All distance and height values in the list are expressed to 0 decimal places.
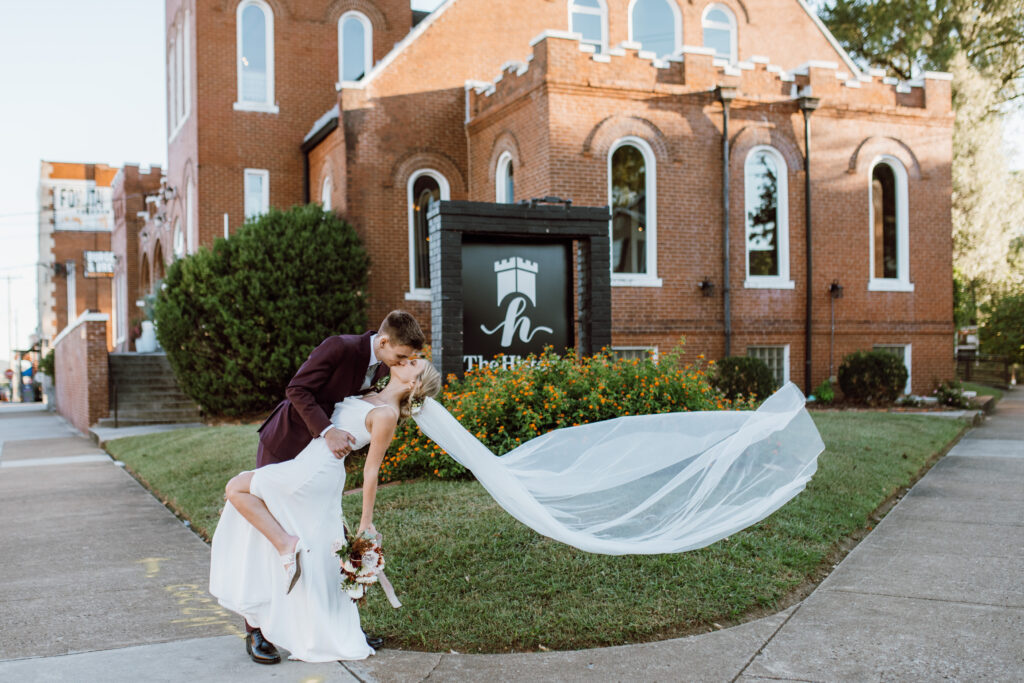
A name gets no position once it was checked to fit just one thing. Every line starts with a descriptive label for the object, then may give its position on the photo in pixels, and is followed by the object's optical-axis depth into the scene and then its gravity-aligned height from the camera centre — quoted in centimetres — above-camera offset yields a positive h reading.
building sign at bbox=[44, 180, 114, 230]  6469 +928
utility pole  6562 -258
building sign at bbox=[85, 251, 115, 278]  5150 +422
